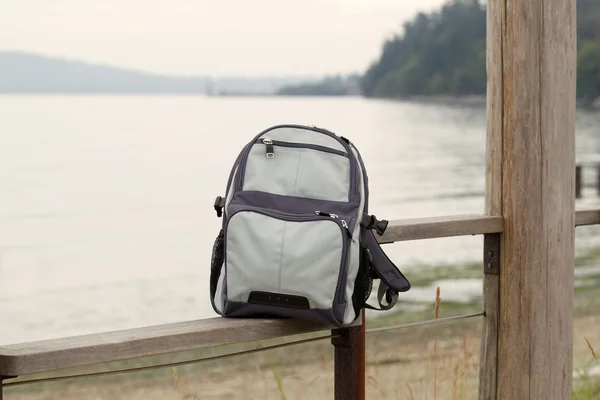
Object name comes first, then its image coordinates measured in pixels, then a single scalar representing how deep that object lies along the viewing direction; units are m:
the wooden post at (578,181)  21.59
